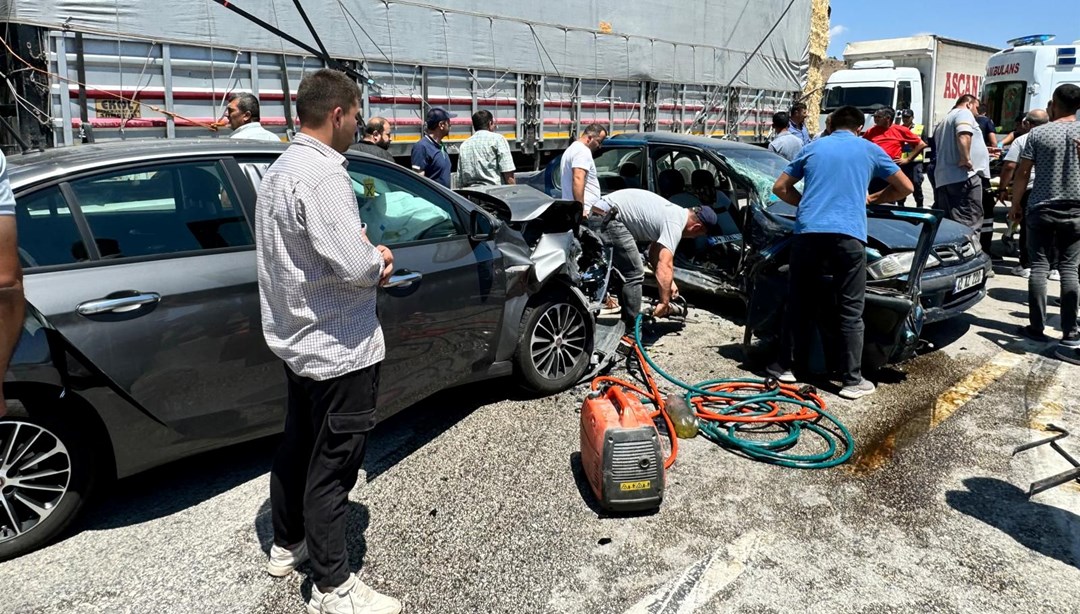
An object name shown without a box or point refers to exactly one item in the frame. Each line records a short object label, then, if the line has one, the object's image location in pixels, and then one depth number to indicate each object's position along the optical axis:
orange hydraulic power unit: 3.19
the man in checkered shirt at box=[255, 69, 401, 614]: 2.25
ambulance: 14.02
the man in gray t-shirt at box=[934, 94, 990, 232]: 7.57
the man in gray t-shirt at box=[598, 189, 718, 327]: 5.66
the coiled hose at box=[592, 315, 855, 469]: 3.84
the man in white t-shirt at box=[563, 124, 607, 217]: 6.02
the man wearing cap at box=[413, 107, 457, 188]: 7.05
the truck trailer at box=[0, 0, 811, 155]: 6.72
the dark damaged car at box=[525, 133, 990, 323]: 5.32
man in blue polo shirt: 4.53
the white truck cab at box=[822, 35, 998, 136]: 18.12
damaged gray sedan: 2.81
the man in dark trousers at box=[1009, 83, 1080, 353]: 5.45
